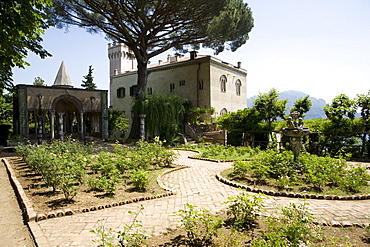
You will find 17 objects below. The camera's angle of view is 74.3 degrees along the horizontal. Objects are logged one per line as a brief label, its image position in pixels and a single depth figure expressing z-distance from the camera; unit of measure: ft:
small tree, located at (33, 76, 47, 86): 122.92
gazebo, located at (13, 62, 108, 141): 65.10
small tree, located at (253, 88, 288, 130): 57.36
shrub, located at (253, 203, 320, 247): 10.07
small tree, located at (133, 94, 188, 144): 68.33
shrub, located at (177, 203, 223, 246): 11.00
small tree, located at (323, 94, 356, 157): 42.06
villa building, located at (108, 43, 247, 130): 82.69
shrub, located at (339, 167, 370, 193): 20.06
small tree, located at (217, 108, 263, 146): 57.06
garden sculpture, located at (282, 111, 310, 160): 25.67
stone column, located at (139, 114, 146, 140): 65.31
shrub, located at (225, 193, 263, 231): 13.23
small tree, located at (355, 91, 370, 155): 40.78
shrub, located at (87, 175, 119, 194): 18.90
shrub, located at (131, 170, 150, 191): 20.33
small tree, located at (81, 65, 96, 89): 142.33
